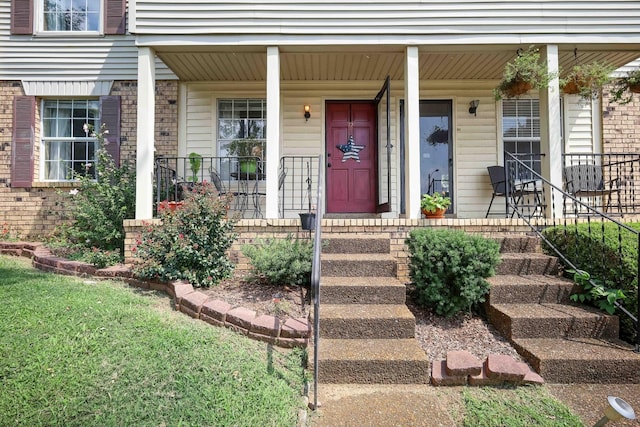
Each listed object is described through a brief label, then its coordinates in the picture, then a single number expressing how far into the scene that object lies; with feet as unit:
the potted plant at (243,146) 20.58
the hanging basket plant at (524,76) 14.28
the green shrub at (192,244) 11.60
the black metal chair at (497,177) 19.12
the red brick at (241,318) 9.01
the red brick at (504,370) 7.57
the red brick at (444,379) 7.66
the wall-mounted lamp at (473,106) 20.01
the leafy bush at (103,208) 15.21
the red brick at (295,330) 8.65
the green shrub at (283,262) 11.14
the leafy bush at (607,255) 9.27
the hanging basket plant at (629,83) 15.03
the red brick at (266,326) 8.73
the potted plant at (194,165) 18.13
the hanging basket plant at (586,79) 14.43
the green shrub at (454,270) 9.85
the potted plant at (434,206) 14.67
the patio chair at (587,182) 17.47
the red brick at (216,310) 9.33
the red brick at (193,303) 9.82
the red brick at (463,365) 7.63
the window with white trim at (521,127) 20.53
